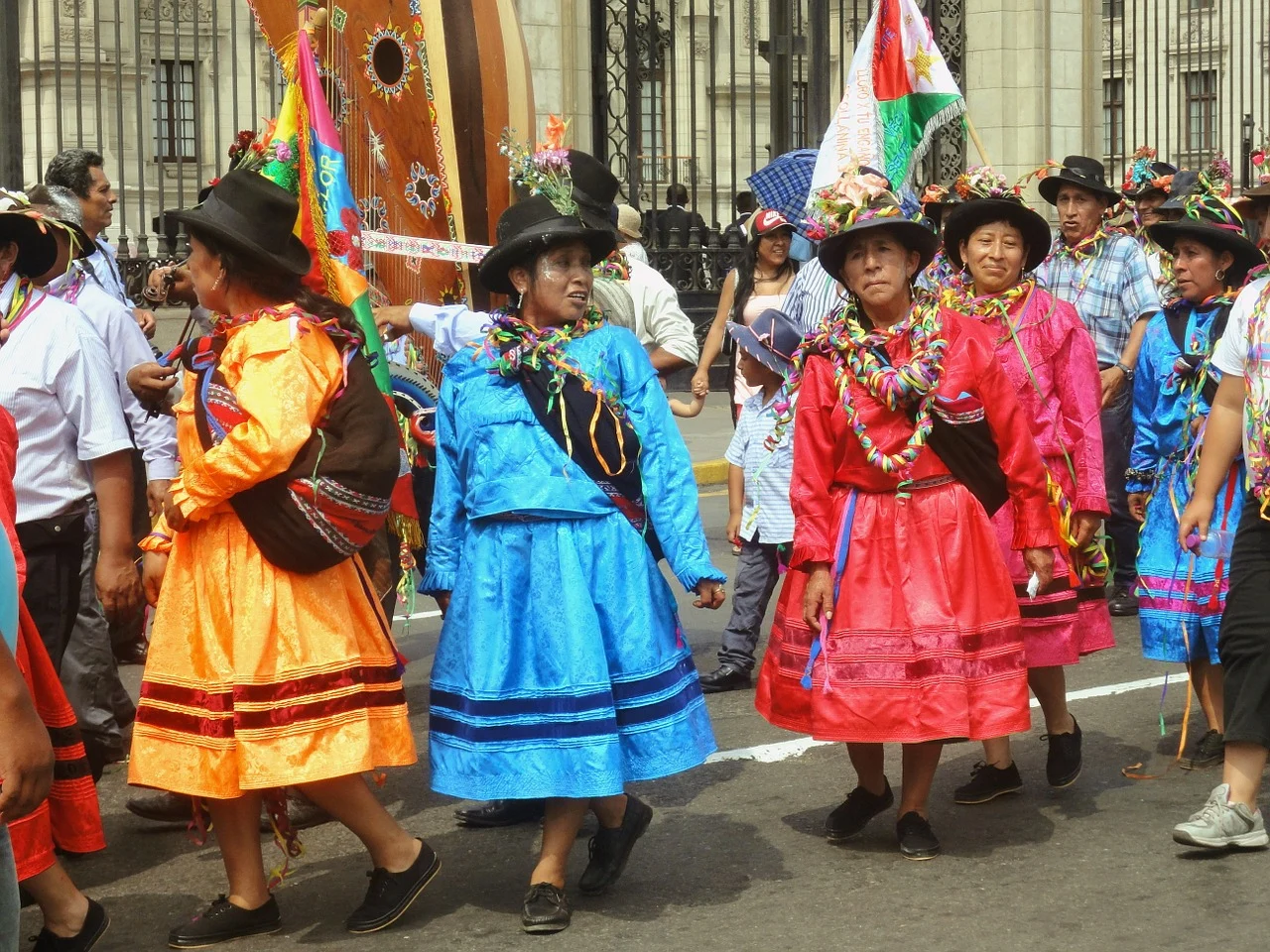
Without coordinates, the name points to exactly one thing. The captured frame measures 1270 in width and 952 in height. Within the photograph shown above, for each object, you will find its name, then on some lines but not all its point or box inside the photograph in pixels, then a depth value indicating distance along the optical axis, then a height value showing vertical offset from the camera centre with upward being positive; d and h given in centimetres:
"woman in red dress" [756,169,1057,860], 521 -18
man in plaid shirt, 871 +84
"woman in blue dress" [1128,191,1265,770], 638 +4
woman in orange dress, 457 -37
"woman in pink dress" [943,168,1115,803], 600 +12
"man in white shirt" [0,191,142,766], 529 +7
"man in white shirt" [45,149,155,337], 809 +115
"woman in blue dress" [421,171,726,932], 480 -27
